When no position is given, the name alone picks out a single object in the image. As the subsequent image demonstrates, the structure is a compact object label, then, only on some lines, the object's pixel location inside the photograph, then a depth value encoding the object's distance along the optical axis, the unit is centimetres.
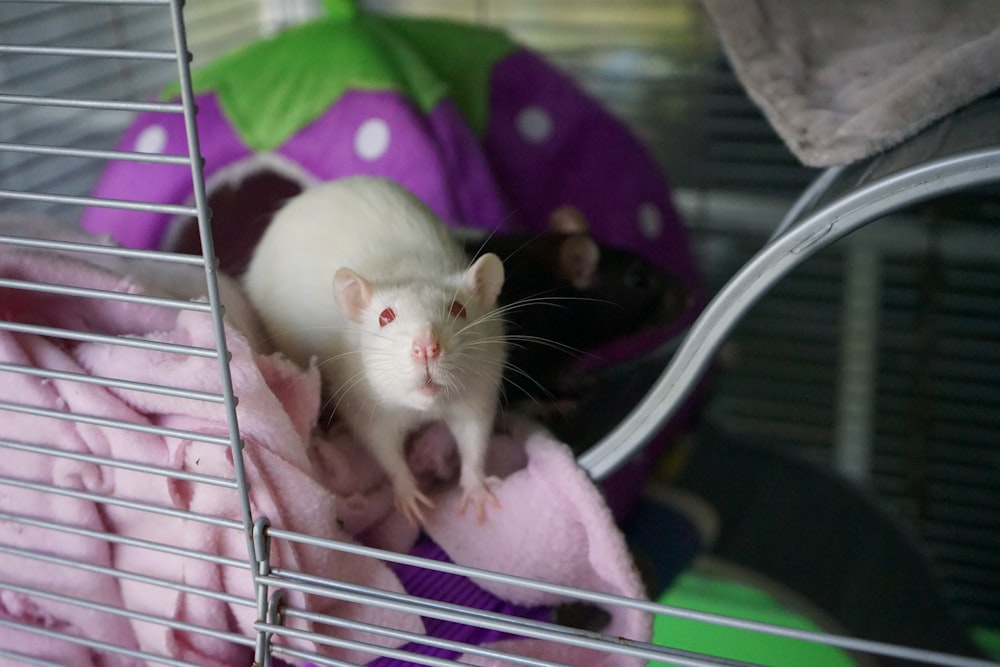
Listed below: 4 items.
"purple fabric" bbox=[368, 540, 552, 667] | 75
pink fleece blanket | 71
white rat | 73
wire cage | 60
